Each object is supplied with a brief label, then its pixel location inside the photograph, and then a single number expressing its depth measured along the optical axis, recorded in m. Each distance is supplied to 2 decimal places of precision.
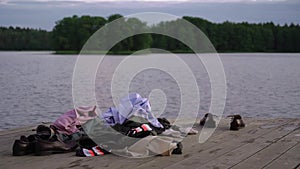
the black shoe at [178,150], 4.86
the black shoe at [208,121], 6.71
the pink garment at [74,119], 5.82
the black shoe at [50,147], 4.78
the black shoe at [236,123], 6.45
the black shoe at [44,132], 5.26
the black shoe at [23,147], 4.76
